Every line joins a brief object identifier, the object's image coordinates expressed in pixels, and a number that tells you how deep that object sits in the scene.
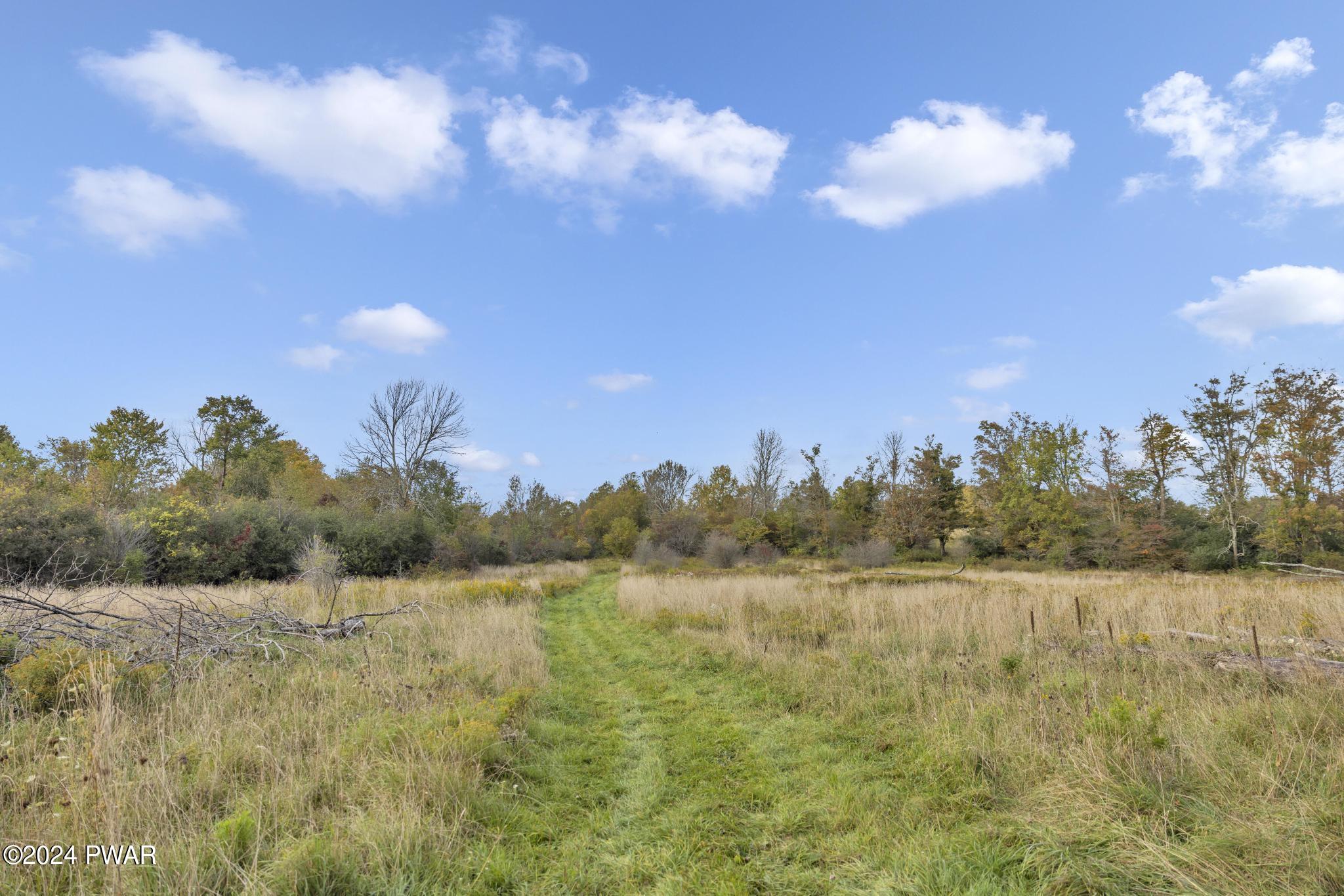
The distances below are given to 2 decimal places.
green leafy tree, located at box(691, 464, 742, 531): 48.38
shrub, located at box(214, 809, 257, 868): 3.32
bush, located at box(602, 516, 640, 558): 43.41
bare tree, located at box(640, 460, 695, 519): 55.34
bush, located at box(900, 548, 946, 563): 38.03
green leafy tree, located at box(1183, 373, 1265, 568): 29.94
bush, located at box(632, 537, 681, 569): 33.59
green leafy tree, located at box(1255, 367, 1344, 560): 26.34
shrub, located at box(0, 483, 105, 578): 17.38
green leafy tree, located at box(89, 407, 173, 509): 31.19
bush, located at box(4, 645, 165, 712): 5.42
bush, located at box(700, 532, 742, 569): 36.59
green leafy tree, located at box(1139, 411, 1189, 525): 33.72
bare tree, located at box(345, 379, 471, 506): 36.77
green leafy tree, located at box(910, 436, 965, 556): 39.06
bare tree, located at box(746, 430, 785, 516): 50.69
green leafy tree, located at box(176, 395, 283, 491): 39.06
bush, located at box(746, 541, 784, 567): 35.88
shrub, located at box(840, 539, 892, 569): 34.50
